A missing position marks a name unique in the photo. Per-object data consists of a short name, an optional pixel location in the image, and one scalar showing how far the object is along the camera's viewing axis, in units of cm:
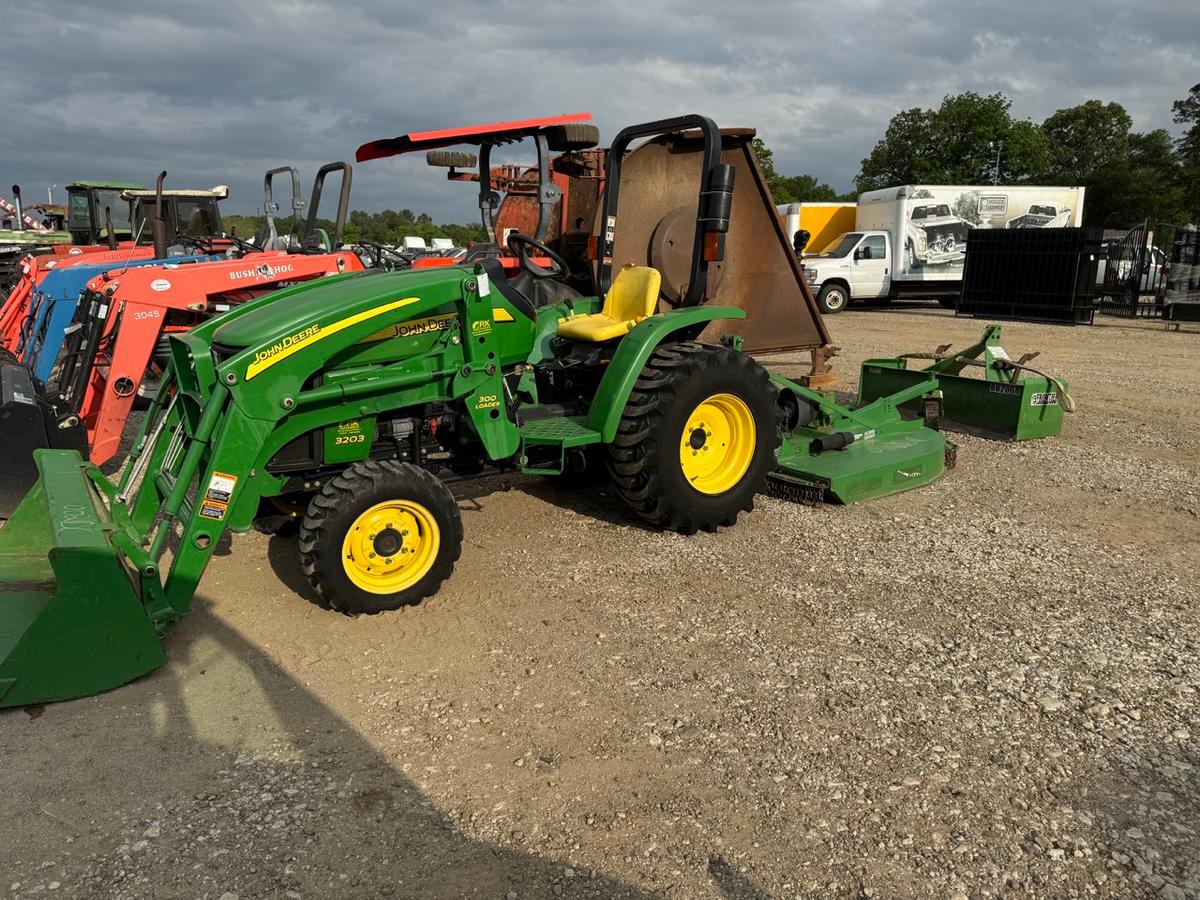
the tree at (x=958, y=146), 4184
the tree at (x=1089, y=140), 4906
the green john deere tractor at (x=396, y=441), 324
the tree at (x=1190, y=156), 3769
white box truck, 1798
